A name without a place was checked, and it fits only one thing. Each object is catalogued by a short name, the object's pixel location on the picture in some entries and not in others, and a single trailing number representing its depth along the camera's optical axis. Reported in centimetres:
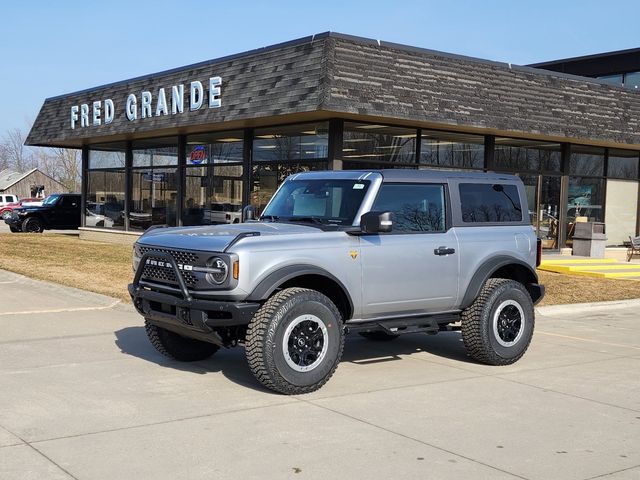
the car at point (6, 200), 5712
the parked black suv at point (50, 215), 3102
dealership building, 1585
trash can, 2077
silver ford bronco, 646
